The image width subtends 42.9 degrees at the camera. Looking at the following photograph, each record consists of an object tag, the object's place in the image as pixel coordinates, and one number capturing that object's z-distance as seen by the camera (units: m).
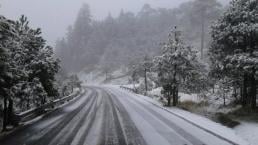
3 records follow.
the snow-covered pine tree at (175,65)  33.19
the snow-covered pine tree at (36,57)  22.50
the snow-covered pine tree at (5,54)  14.09
